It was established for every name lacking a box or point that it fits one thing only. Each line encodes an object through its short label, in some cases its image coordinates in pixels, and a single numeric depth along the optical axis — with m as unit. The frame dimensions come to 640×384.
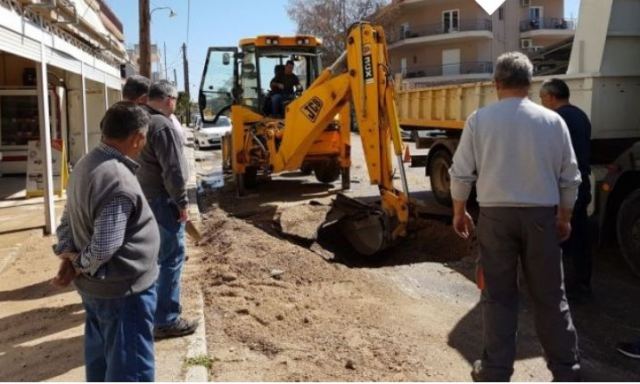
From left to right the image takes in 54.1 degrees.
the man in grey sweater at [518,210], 3.52
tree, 46.78
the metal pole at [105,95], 15.85
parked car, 25.67
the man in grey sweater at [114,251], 2.86
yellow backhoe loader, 7.71
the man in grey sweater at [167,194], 4.40
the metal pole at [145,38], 18.61
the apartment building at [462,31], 45.88
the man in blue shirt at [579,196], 5.28
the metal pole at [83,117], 12.59
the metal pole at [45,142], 9.13
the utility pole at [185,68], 48.99
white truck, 6.12
